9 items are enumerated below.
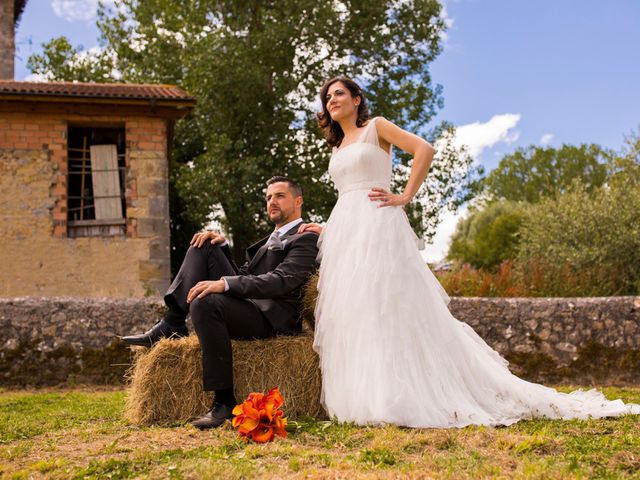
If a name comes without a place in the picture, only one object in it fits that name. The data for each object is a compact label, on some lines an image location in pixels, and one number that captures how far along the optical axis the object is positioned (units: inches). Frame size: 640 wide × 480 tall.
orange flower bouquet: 145.2
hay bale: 176.9
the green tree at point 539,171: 1736.0
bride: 163.0
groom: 164.9
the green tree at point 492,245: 1107.3
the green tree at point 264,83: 626.8
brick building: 480.4
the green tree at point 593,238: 489.5
